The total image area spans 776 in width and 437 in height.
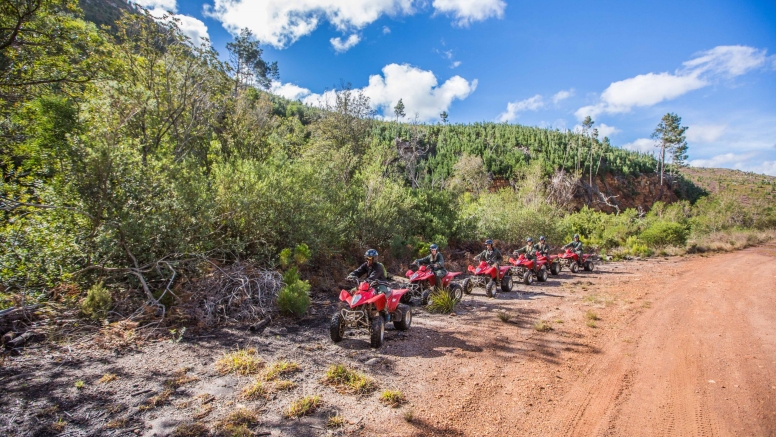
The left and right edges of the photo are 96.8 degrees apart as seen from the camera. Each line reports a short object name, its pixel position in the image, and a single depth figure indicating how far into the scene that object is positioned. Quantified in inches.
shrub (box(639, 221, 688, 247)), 918.4
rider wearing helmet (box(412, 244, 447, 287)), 341.4
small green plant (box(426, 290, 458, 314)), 316.5
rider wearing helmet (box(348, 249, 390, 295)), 255.0
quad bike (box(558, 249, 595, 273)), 602.5
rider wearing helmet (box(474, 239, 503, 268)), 409.4
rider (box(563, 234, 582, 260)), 618.0
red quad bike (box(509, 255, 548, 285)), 477.9
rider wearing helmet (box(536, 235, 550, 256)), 532.7
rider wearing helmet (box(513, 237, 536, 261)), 502.9
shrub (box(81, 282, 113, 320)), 220.7
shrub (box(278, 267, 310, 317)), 272.1
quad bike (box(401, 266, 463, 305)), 337.7
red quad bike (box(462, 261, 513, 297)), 390.6
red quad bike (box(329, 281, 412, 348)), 221.9
